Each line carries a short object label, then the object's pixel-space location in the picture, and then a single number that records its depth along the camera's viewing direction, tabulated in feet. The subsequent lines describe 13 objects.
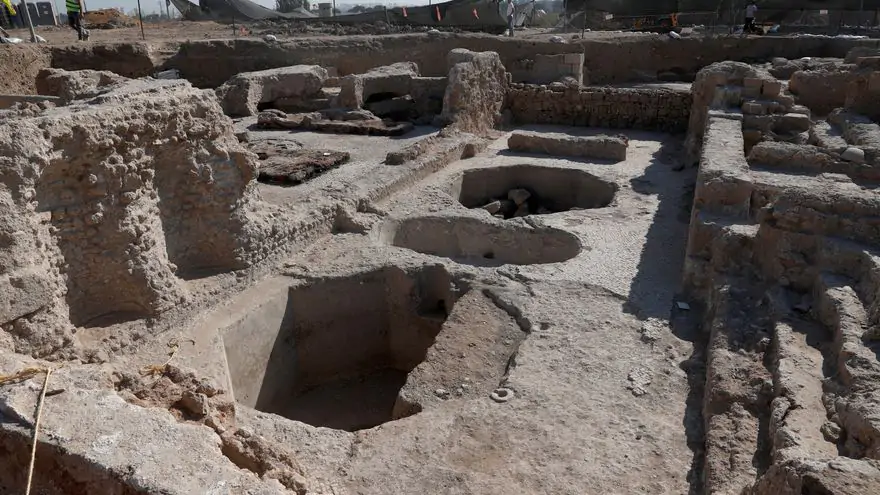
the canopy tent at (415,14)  73.10
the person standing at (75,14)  62.08
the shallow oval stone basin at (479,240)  26.36
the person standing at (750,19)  63.67
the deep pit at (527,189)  33.96
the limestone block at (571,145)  36.32
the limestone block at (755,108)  30.01
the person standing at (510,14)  65.41
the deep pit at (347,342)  21.36
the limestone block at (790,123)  29.66
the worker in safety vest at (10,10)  66.54
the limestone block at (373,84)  46.21
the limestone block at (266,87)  45.93
